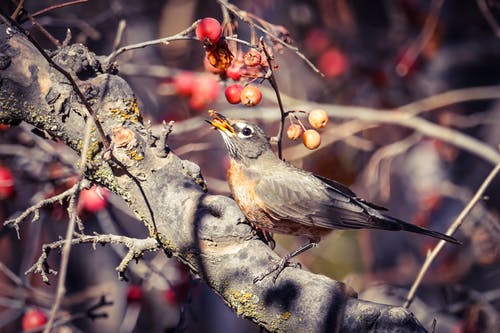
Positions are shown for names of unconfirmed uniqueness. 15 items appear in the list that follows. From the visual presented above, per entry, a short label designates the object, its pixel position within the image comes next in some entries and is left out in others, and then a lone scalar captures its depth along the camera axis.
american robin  5.42
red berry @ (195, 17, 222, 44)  4.49
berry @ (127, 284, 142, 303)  6.56
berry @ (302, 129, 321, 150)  5.20
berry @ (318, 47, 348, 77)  10.81
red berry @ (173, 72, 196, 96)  7.74
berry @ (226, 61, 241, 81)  5.01
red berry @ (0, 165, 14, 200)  6.47
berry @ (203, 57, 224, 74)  4.90
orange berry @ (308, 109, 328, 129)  5.18
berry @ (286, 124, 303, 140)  5.17
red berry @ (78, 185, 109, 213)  6.36
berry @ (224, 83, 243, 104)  5.02
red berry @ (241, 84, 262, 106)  4.88
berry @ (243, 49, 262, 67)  4.76
